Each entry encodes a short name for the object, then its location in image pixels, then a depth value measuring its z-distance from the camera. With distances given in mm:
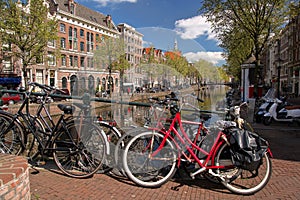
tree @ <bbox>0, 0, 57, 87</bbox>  19016
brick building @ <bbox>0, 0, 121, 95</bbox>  31416
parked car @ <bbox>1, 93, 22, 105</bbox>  18862
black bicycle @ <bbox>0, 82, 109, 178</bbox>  3252
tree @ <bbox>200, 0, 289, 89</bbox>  12930
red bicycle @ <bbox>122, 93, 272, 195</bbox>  2965
